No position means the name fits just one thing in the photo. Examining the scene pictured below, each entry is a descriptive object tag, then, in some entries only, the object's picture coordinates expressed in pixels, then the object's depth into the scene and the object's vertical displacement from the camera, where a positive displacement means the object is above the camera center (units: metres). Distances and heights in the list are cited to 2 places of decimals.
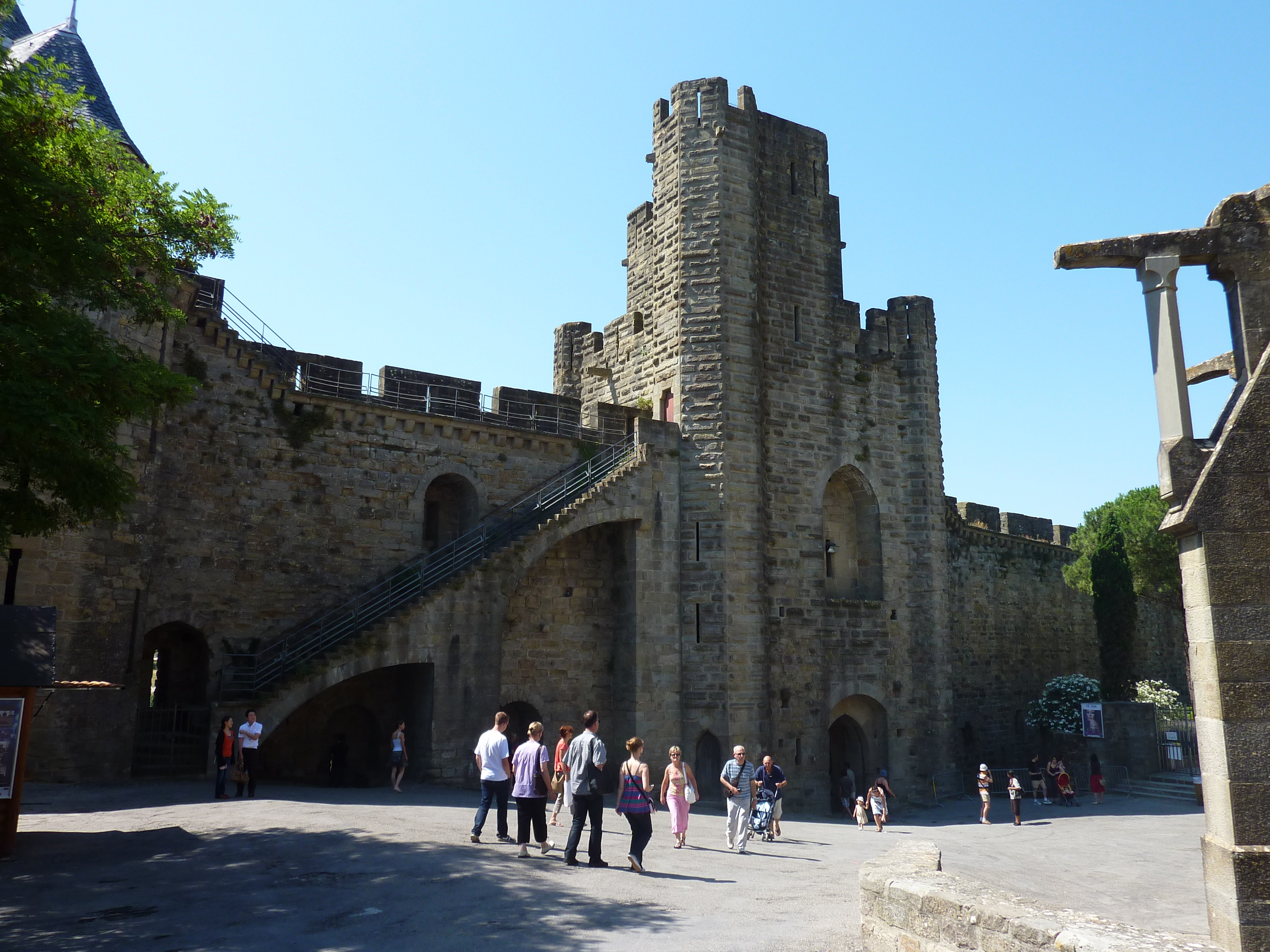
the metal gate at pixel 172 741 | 15.60 -1.02
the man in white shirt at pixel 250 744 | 13.32 -0.87
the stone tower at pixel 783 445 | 18.81 +5.49
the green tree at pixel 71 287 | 8.25 +3.98
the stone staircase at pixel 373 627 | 15.47 +1.04
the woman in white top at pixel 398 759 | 15.34 -1.19
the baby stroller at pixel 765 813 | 13.20 -1.70
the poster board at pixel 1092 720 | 24.55 -0.53
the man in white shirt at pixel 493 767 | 9.77 -0.83
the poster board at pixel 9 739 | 9.00 -0.58
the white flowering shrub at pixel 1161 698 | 25.52 +0.08
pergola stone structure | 5.65 +1.11
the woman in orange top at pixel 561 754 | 11.80 -0.84
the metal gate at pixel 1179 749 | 23.55 -1.22
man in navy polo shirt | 13.08 -1.22
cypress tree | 28.73 +2.94
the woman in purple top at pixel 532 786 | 9.17 -0.96
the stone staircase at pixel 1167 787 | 22.03 -2.11
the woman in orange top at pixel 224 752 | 12.94 -0.96
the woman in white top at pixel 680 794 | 11.12 -1.23
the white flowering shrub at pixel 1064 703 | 26.05 -0.11
